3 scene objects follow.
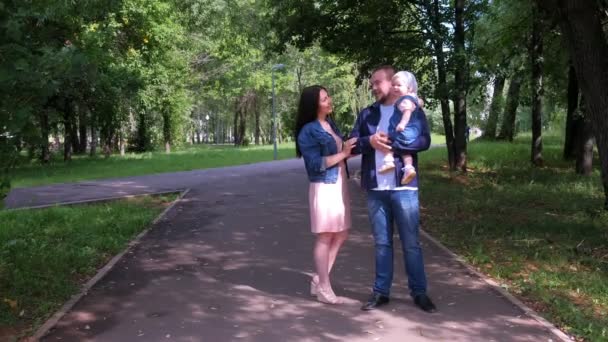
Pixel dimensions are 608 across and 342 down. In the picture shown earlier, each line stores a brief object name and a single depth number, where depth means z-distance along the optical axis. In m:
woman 5.00
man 4.81
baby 4.70
